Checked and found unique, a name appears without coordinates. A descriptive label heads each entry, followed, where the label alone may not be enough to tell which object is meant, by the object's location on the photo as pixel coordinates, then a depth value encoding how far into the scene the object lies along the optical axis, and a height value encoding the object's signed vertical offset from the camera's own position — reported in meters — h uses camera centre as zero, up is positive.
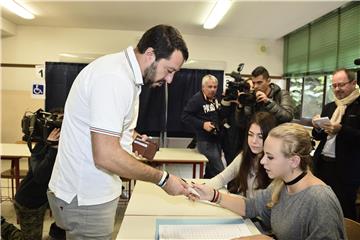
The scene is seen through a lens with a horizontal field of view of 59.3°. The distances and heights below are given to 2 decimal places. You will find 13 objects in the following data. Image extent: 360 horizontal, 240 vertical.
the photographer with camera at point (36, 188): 2.12 -0.65
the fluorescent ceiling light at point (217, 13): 3.85 +1.24
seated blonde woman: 1.22 -0.37
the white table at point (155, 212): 1.38 -0.56
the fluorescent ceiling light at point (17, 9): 4.19 +1.31
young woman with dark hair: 1.92 -0.33
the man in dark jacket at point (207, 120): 3.83 -0.20
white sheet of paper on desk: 1.32 -0.55
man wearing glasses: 2.64 -0.30
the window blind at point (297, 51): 5.29 +0.98
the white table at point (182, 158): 3.47 -0.60
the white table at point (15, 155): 3.36 -0.58
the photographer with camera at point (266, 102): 2.94 +0.04
